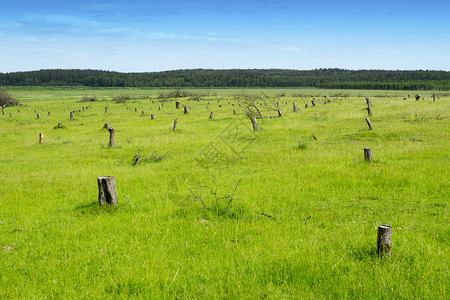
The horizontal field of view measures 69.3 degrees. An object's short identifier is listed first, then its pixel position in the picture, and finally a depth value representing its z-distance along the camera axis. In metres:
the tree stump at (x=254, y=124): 21.04
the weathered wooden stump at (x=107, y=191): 7.56
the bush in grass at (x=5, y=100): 54.59
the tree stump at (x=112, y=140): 17.83
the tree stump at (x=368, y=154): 11.52
